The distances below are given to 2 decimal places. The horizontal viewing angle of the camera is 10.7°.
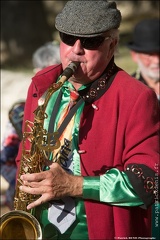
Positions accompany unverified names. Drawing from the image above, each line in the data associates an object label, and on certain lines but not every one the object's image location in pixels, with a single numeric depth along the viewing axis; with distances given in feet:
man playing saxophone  15.03
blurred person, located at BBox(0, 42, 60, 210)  24.45
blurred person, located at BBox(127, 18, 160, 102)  27.16
